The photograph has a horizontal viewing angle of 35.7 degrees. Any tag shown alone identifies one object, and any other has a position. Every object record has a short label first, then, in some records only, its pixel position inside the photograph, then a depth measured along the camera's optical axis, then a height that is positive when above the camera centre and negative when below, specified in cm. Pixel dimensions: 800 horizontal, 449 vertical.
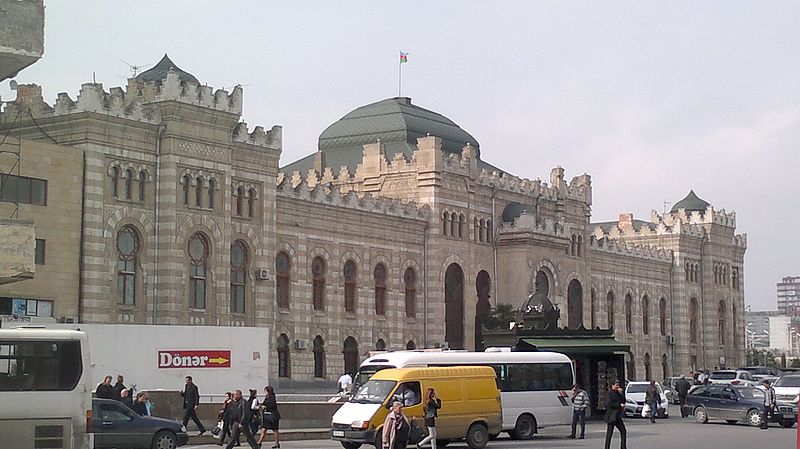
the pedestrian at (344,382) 4202 -116
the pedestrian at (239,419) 2767 -162
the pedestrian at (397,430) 2431 -160
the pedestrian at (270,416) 2948 -161
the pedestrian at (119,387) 3102 -99
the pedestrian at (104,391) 3022 -104
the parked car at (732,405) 3875 -181
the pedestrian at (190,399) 3153 -130
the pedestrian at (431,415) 2673 -144
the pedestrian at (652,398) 4105 -166
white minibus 3347 -102
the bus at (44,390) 2075 -71
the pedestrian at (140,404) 2959 -135
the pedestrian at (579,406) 3369 -156
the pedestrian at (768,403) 3706 -162
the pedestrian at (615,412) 2736 -141
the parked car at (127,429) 2689 -176
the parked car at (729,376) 5709 -127
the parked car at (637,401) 4547 -196
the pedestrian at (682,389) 4644 -154
